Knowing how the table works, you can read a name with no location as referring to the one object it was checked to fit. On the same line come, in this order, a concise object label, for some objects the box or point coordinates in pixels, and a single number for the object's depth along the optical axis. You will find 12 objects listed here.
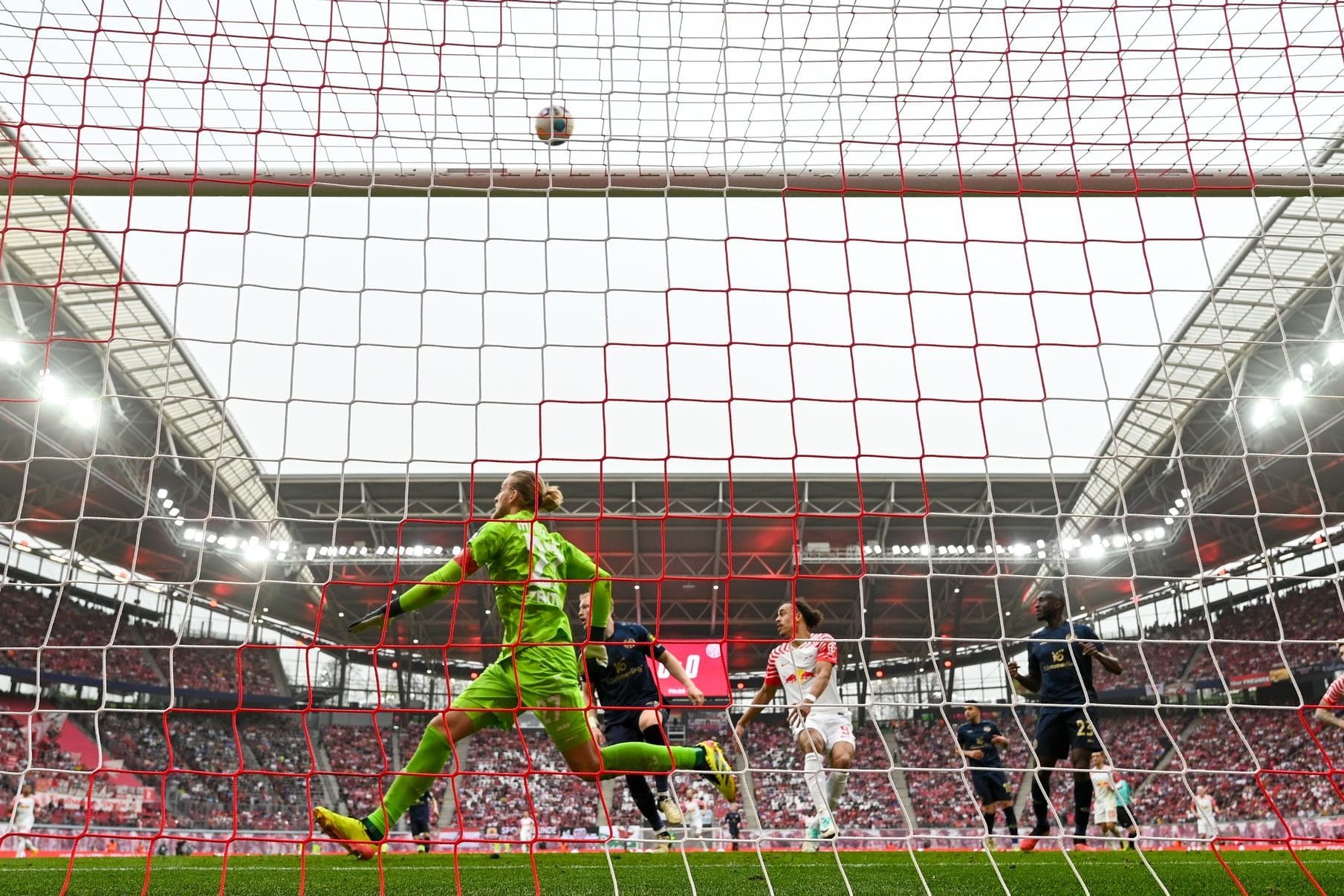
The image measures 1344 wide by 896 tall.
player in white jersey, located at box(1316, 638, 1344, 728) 5.95
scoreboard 23.67
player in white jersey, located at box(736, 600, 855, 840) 6.78
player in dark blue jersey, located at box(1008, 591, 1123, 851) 7.25
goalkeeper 4.19
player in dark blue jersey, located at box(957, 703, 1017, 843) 8.88
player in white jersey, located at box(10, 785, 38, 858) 13.32
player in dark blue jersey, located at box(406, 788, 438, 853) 9.99
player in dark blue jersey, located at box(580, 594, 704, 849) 7.11
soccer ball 5.95
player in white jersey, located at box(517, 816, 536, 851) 22.95
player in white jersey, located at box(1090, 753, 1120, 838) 11.66
